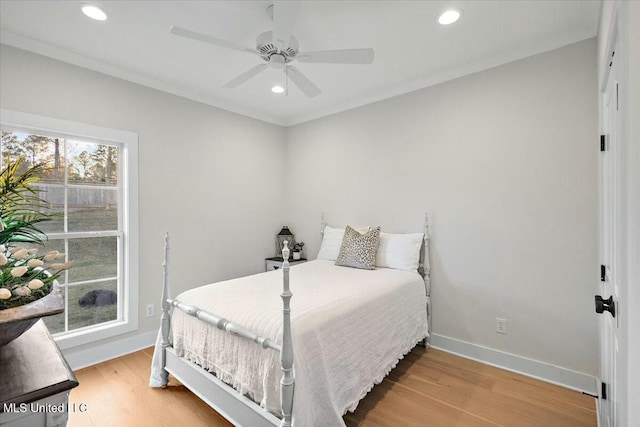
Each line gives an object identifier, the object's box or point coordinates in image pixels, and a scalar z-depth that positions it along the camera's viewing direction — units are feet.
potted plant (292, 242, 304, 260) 13.17
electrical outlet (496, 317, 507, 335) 8.38
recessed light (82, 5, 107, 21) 6.40
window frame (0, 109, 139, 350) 8.80
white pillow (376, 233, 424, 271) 9.56
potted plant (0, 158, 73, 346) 2.50
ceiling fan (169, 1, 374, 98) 5.42
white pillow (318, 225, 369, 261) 11.19
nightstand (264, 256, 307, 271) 12.69
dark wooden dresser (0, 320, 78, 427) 2.39
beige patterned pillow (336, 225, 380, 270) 9.74
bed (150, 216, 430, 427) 5.04
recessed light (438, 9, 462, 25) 6.54
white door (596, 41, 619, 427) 4.42
